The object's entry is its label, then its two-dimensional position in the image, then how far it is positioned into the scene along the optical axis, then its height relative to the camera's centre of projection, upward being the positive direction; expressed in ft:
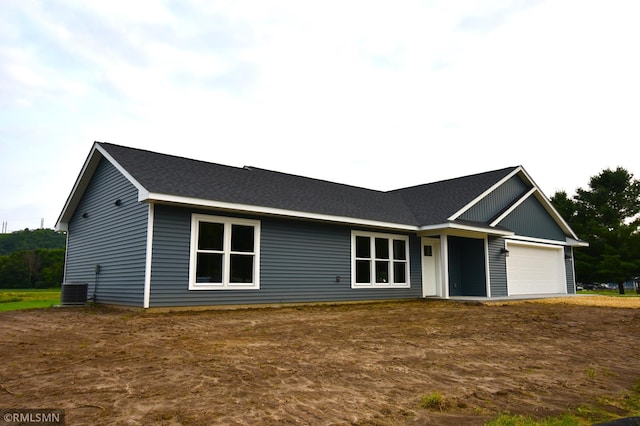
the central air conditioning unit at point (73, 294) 37.50 -2.20
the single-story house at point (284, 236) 33.14 +3.28
